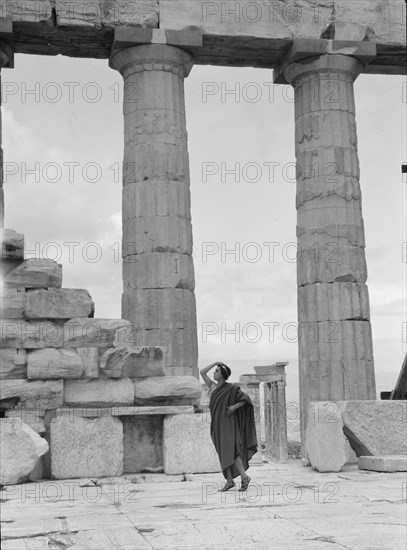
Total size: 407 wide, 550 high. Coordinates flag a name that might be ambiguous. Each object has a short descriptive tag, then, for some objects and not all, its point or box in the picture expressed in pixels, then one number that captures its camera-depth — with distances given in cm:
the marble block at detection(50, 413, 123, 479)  1053
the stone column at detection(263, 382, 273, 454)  3027
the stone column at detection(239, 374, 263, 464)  2826
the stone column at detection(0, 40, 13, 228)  1855
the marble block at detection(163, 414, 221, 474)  1083
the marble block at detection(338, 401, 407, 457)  1235
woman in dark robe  966
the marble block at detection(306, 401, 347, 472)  1239
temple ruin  1883
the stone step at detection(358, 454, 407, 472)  1177
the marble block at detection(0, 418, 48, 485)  972
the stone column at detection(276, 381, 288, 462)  2896
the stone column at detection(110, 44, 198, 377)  1858
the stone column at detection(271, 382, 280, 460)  2933
